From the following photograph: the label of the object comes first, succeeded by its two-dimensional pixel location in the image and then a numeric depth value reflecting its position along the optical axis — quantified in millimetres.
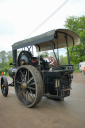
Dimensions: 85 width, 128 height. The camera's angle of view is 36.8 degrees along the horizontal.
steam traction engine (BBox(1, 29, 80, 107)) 3621
